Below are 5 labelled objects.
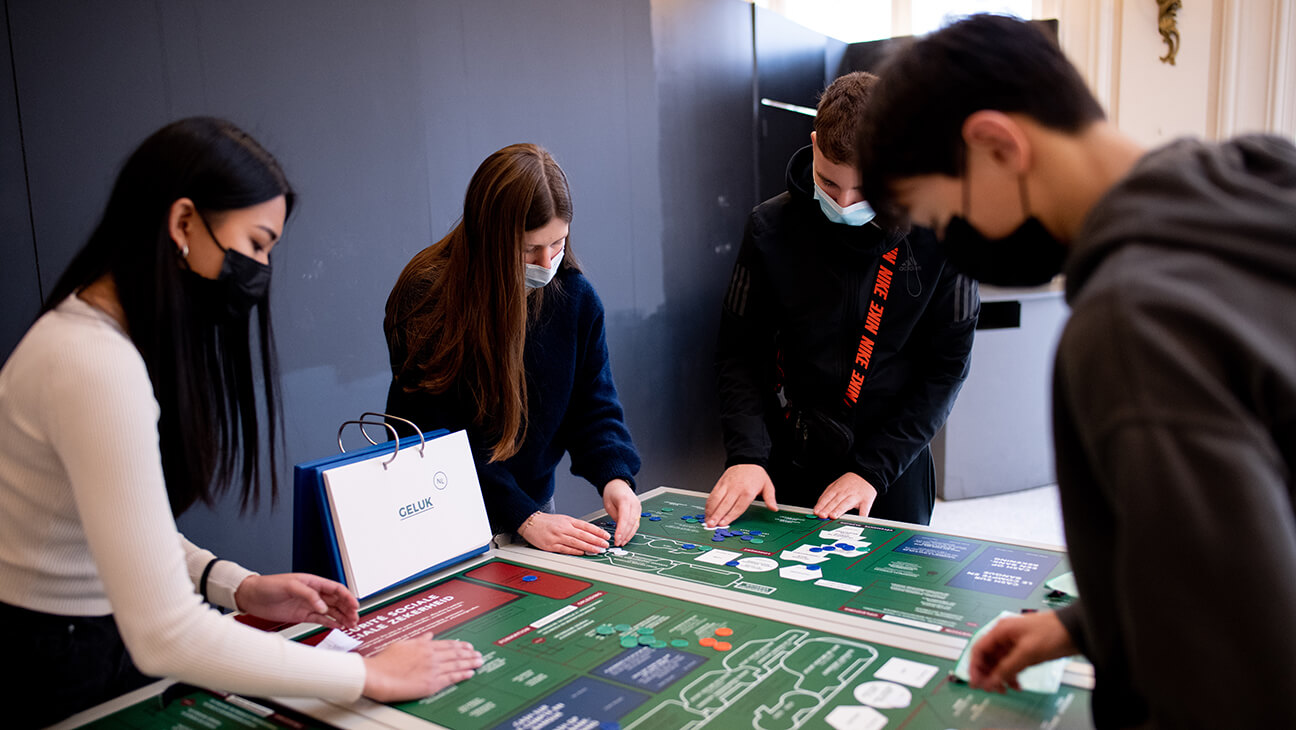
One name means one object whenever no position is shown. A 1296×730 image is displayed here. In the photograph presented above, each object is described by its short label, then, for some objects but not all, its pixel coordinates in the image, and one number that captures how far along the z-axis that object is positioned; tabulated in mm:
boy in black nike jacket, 1919
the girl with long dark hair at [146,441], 914
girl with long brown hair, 1715
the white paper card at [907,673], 1082
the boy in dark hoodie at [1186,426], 551
